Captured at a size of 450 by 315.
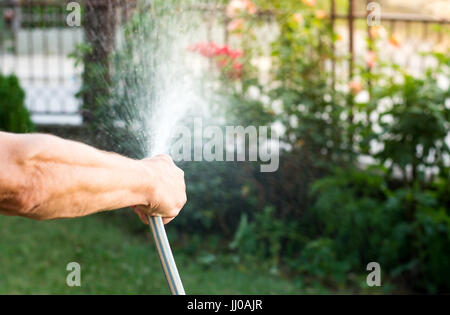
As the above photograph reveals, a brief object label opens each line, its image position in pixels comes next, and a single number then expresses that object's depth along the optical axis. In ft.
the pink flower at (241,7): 16.31
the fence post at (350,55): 15.34
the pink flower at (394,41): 16.02
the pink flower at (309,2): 15.43
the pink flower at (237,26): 16.38
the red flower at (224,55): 15.55
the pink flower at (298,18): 15.70
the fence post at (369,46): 14.64
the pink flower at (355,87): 15.44
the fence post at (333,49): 15.79
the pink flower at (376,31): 15.76
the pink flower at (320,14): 16.02
